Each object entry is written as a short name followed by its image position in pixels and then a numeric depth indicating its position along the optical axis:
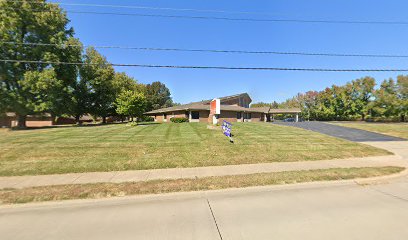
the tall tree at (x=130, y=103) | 24.14
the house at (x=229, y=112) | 31.44
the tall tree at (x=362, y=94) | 51.44
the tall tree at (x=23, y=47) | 21.66
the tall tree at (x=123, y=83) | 37.66
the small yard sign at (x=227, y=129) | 12.89
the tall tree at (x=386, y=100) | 46.00
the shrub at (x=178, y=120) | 29.52
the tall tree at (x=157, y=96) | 60.25
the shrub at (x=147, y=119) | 42.19
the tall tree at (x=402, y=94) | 45.00
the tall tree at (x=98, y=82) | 32.59
